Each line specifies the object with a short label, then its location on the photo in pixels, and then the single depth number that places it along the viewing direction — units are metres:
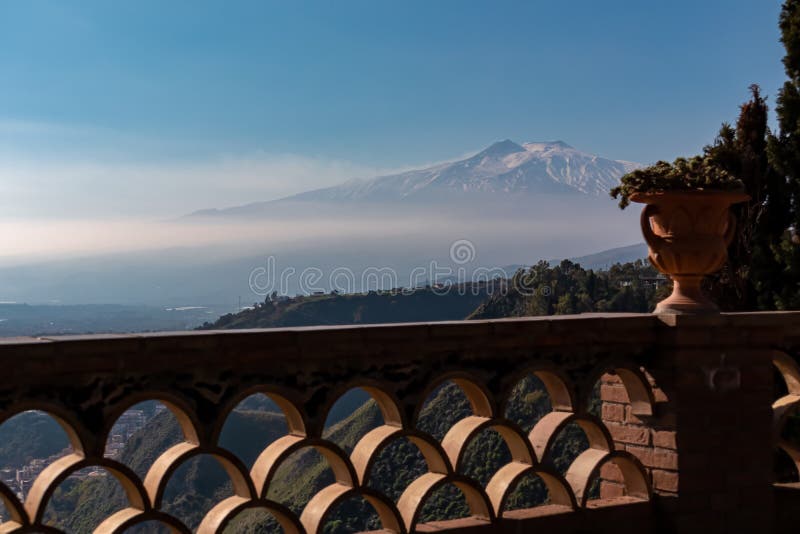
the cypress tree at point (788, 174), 11.12
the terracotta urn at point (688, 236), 5.52
